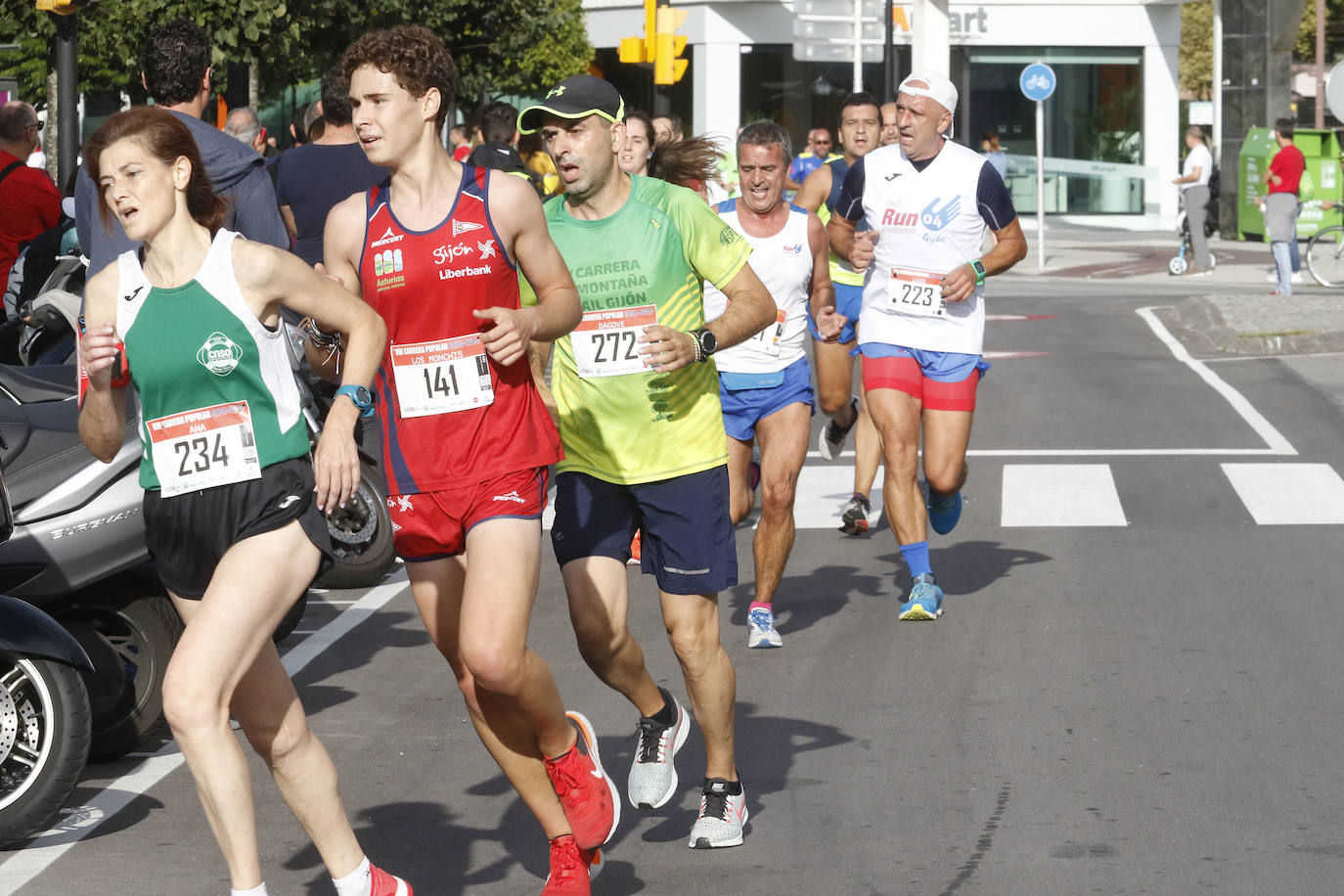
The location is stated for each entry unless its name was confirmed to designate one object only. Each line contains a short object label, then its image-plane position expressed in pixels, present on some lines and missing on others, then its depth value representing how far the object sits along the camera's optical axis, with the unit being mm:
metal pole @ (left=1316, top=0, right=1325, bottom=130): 57750
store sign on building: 45188
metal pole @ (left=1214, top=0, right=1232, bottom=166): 43562
